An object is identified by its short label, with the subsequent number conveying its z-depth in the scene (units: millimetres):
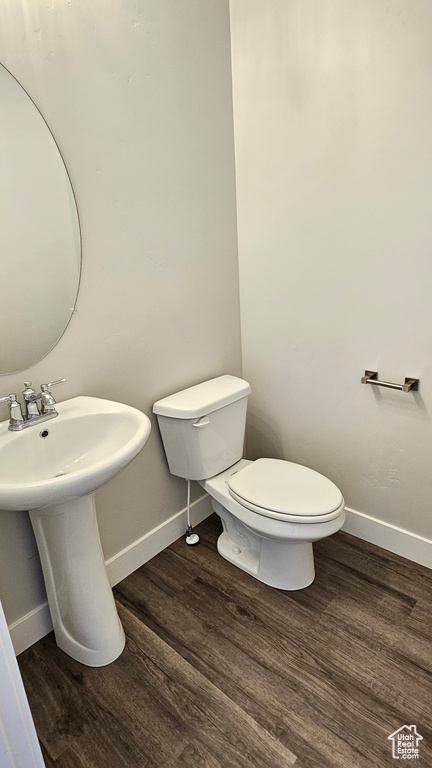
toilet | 1525
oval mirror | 1244
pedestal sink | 1239
